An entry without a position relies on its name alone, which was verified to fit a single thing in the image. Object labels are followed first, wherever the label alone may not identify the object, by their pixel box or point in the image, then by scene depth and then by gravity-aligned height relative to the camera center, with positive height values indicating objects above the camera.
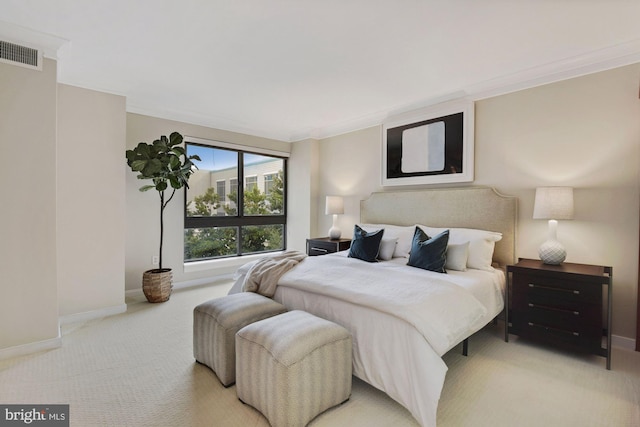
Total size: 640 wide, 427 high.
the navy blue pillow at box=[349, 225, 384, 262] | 3.41 -0.41
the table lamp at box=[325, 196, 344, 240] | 4.77 +0.03
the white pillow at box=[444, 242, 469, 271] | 2.94 -0.44
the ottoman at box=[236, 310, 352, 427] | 1.64 -0.91
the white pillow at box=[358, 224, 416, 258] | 3.60 -0.31
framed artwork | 3.61 +0.87
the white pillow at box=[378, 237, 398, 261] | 3.52 -0.44
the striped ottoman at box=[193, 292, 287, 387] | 2.10 -0.84
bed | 1.77 -0.62
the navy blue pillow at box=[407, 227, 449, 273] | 2.85 -0.40
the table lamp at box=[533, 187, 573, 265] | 2.69 +0.02
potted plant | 3.69 +0.49
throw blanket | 2.70 -0.60
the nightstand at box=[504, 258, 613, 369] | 2.36 -0.76
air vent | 2.45 +1.26
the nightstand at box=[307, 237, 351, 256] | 4.48 -0.53
